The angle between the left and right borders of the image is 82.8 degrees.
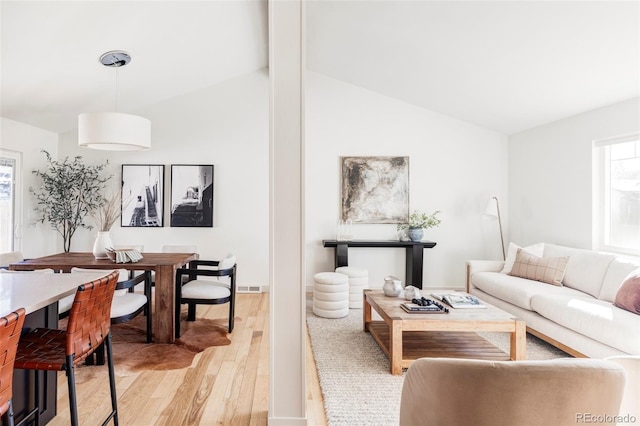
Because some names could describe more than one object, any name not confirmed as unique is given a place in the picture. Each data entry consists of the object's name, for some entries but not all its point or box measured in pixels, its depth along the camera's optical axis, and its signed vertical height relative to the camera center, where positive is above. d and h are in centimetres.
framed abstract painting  533 +35
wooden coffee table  261 -90
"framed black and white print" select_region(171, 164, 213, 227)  522 +28
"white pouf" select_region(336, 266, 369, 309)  443 -88
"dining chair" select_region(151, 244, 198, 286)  433 -41
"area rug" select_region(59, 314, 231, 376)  283 -116
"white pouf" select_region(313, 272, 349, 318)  400 -91
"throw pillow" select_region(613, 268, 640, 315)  262 -59
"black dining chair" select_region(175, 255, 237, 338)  340 -72
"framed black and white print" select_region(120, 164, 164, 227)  521 +27
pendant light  309 +74
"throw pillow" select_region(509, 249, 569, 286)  364 -55
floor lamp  501 +7
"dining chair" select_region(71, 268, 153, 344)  279 -72
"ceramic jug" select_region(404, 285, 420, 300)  320 -70
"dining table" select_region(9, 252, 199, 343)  317 -54
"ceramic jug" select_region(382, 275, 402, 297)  329 -66
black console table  499 -46
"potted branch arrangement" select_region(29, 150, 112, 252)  482 +29
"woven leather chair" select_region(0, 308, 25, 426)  109 -43
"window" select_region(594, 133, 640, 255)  348 +22
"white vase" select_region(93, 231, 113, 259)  346 -28
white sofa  250 -73
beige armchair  105 -52
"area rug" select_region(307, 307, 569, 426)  217 -117
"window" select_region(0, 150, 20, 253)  430 +18
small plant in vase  508 -13
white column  200 +2
